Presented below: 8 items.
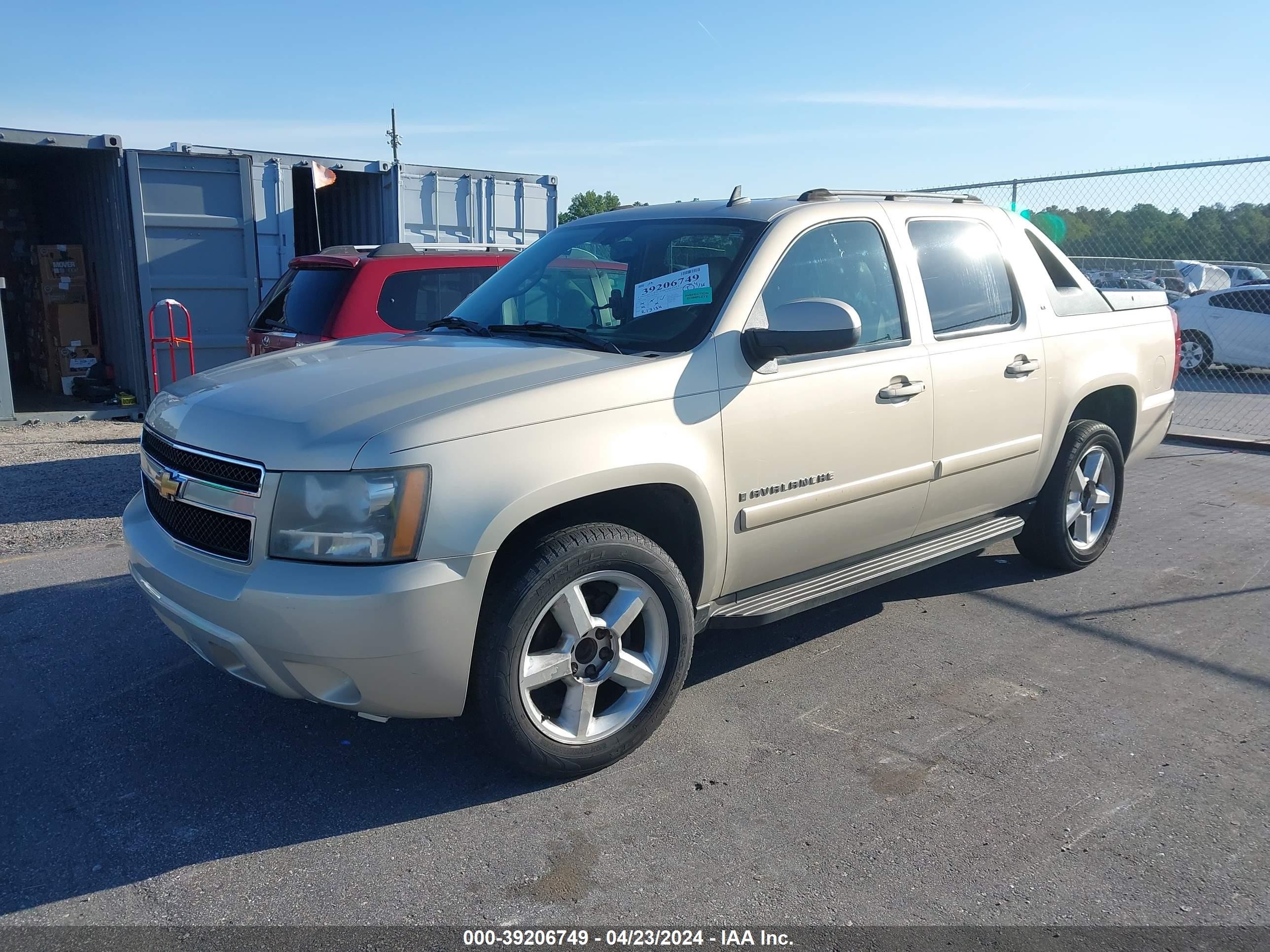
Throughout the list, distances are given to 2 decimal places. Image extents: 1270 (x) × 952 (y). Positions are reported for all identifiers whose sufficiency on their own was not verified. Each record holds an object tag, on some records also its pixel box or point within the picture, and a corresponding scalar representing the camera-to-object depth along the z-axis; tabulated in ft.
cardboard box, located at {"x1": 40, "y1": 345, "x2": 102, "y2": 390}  42.91
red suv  23.97
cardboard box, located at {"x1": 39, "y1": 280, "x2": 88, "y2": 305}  42.98
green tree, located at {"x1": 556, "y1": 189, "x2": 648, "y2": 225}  297.74
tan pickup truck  9.91
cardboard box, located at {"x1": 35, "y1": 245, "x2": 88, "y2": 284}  42.73
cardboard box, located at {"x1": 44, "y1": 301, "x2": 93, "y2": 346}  43.21
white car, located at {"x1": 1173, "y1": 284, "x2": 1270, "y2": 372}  47.11
